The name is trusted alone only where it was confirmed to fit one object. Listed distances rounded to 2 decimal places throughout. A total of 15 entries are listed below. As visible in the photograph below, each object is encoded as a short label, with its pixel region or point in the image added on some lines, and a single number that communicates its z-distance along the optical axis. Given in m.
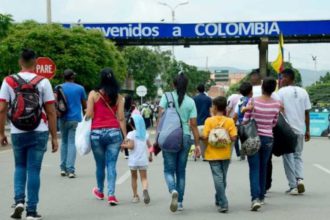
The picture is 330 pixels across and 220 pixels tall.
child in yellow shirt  8.82
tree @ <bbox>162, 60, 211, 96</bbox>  71.71
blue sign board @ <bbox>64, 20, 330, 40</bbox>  46.00
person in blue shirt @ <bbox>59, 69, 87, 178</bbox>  12.77
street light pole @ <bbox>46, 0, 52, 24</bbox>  31.92
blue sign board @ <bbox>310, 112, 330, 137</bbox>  31.58
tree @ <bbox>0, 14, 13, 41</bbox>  22.30
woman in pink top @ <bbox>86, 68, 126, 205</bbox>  9.47
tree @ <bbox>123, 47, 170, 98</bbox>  67.38
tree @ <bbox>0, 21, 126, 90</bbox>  37.16
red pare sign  24.20
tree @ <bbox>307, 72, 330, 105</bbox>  69.57
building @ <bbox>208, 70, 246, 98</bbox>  143.00
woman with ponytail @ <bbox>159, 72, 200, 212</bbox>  8.87
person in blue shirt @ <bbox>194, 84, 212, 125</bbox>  16.09
